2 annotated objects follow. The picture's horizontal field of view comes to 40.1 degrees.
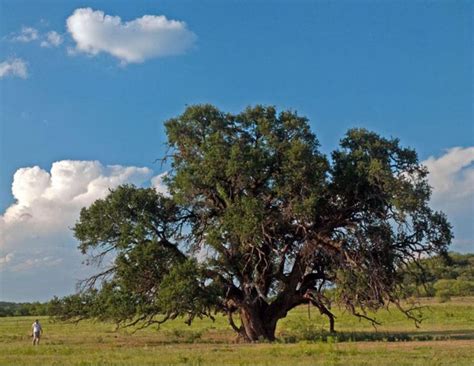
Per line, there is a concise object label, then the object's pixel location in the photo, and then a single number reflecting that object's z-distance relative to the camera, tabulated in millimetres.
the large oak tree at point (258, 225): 34219
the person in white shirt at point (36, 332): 36969
